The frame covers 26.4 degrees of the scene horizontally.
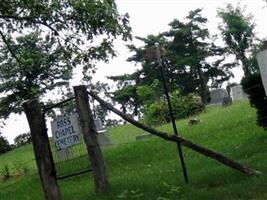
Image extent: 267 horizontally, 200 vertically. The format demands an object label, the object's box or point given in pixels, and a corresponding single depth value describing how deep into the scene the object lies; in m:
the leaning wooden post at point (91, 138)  9.87
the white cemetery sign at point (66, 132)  9.98
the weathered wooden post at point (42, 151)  9.79
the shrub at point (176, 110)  31.08
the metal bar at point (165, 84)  9.54
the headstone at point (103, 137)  23.25
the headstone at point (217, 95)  36.50
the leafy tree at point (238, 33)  48.71
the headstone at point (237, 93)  36.36
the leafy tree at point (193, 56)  50.53
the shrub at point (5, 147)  40.16
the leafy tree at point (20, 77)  35.81
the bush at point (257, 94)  13.07
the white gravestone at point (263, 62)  10.08
